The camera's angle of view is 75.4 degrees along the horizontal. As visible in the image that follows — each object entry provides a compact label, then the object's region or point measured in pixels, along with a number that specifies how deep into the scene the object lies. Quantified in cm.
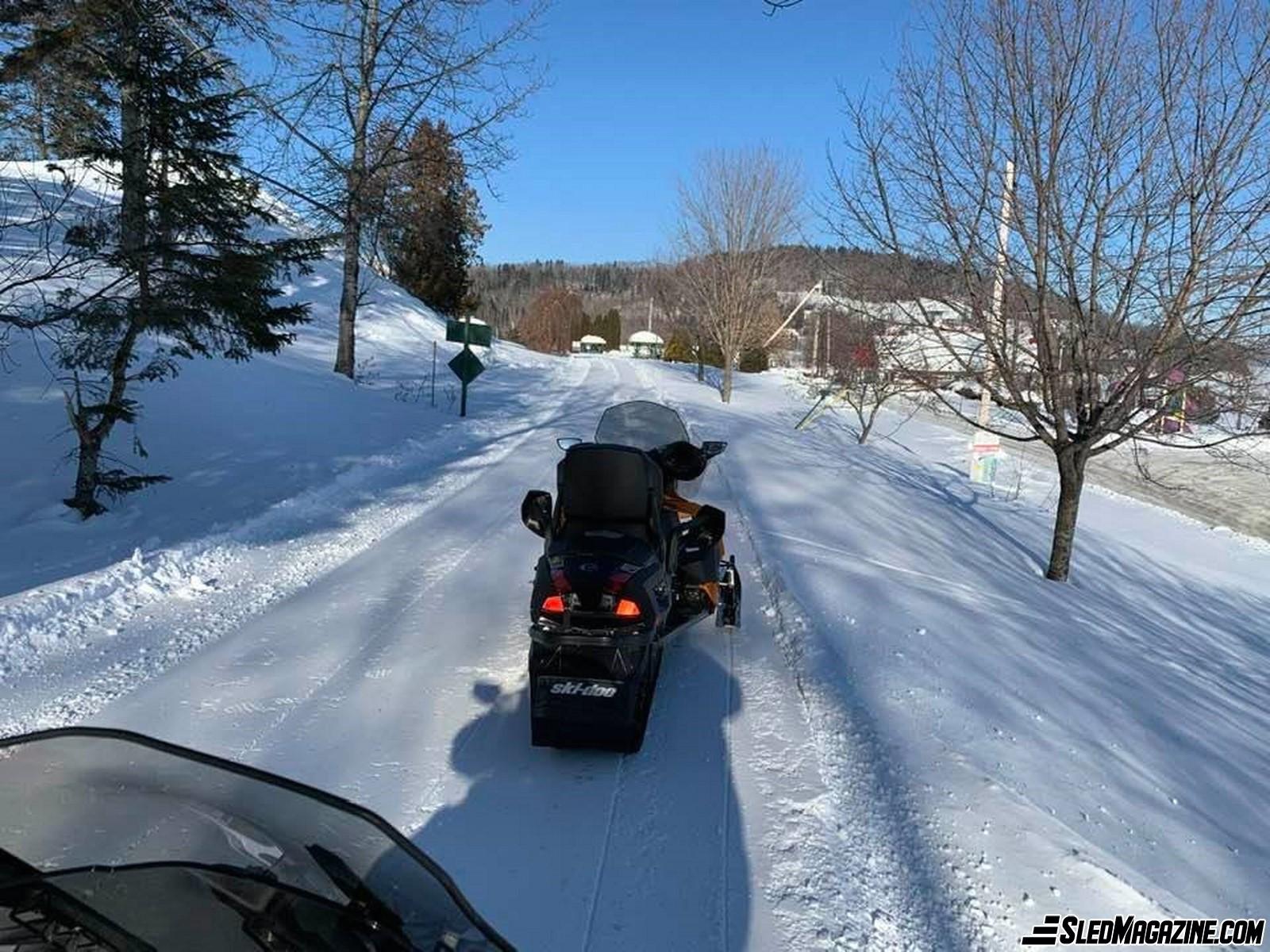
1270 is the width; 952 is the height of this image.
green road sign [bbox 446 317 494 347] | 1892
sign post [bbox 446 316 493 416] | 1880
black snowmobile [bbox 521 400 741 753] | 398
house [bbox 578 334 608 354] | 10606
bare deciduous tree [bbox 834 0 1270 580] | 758
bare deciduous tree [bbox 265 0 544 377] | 1449
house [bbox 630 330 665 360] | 9056
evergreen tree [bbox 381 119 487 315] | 1705
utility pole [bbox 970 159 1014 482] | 845
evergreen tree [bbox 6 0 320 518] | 755
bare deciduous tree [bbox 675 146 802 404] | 2995
